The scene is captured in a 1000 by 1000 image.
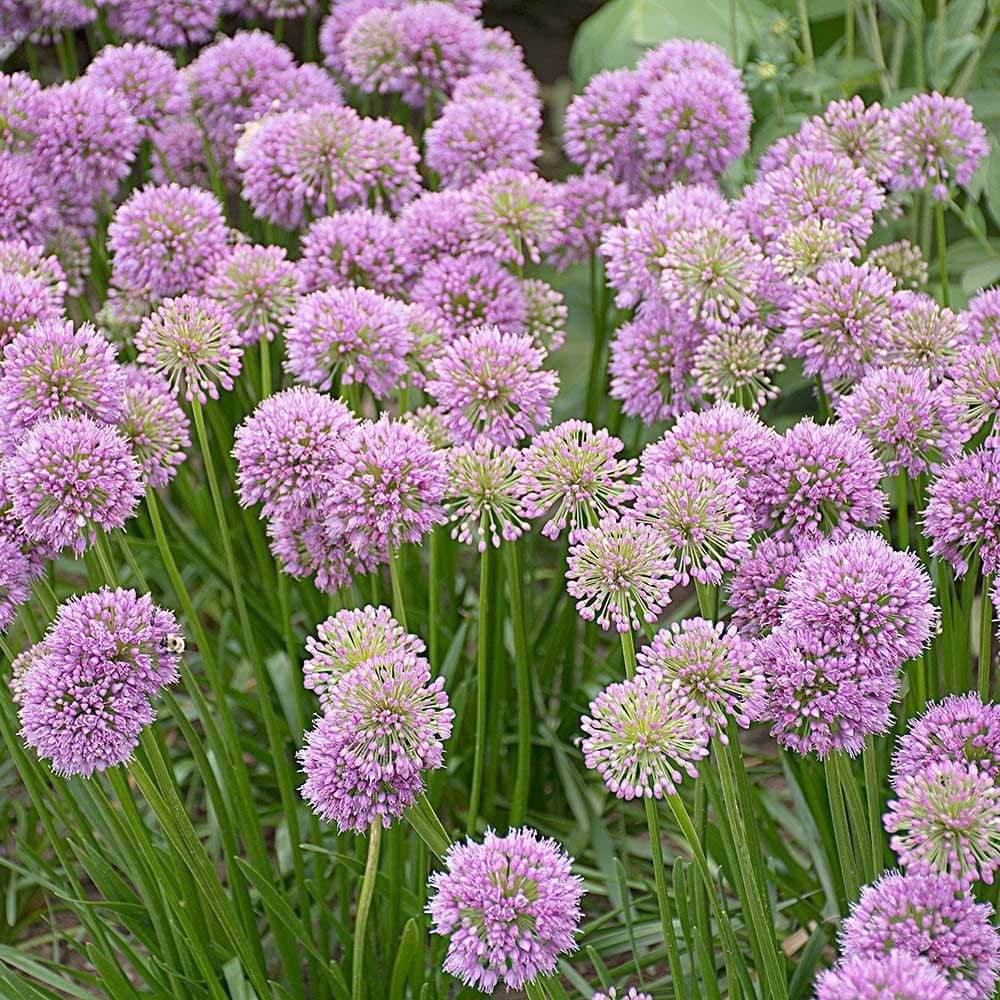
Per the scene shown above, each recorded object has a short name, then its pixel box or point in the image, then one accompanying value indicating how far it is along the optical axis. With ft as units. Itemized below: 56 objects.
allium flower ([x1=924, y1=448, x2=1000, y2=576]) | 4.64
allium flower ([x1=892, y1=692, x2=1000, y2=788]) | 4.54
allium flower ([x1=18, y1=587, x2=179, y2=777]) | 4.65
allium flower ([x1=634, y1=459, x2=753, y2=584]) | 4.57
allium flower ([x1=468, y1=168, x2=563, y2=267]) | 5.28
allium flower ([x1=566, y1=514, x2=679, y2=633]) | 4.51
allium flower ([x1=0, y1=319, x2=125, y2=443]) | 4.82
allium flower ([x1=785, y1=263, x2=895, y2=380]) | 4.90
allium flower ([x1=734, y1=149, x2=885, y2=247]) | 5.08
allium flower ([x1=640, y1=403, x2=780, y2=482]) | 4.70
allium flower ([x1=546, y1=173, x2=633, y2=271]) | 5.50
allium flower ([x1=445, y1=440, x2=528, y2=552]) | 4.74
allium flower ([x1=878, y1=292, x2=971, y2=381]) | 4.89
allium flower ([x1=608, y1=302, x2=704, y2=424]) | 5.14
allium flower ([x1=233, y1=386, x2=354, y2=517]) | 4.78
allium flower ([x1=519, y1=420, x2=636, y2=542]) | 4.67
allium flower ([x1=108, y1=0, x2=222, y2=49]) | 5.89
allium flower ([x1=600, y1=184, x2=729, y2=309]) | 5.10
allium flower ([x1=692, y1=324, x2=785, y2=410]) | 4.97
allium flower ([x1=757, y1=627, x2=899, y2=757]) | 4.50
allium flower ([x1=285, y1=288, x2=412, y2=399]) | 4.96
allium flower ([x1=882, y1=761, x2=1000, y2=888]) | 4.38
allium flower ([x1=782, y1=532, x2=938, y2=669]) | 4.49
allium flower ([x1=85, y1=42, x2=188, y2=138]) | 5.62
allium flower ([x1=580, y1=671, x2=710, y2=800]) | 4.42
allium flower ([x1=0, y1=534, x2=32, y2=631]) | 4.77
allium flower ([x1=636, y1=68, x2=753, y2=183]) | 5.45
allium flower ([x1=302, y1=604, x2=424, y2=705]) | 4.56
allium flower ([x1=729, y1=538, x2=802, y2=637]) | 4.66
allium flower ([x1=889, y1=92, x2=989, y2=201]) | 5.18
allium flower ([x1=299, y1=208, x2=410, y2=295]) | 5.23
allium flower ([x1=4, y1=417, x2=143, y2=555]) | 4.70
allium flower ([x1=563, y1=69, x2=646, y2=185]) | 5.58
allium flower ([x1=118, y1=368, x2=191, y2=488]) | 4.89
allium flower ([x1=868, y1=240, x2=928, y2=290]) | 5.26
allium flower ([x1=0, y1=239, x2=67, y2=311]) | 5.20
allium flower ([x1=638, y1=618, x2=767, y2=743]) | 4.48
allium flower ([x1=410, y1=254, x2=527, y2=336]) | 5.25
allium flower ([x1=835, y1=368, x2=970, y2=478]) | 4.75
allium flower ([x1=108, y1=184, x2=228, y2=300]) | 5.26
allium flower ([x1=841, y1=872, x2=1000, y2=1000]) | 4.38
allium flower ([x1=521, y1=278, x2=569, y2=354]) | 5.34
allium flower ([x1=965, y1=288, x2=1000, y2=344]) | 4.97
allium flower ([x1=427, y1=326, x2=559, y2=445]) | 4.86
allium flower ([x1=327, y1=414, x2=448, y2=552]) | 4.73
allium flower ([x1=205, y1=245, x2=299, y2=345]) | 5.11
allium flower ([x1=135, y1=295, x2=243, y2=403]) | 4.89
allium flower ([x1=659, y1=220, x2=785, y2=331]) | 4.99
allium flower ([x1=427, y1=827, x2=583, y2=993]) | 4.43
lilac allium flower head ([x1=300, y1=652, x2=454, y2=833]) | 4.51
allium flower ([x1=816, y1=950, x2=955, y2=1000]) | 4.27
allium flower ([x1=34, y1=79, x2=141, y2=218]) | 5.47
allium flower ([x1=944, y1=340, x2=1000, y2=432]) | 4.72
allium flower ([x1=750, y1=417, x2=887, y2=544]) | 4.68
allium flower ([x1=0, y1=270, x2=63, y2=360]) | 5.02
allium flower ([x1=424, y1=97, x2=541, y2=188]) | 5.52
